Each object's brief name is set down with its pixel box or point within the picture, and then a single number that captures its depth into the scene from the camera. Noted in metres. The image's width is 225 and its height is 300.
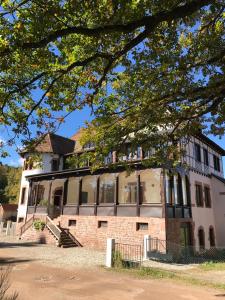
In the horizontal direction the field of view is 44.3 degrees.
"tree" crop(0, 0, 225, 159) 5.89
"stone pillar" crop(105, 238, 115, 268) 14.70
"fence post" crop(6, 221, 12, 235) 31.86
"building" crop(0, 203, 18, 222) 48.53
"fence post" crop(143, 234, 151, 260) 17.54
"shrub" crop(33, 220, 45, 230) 25.38
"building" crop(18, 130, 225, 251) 19.75
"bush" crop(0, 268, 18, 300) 4.44
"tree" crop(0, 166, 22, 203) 55.00
